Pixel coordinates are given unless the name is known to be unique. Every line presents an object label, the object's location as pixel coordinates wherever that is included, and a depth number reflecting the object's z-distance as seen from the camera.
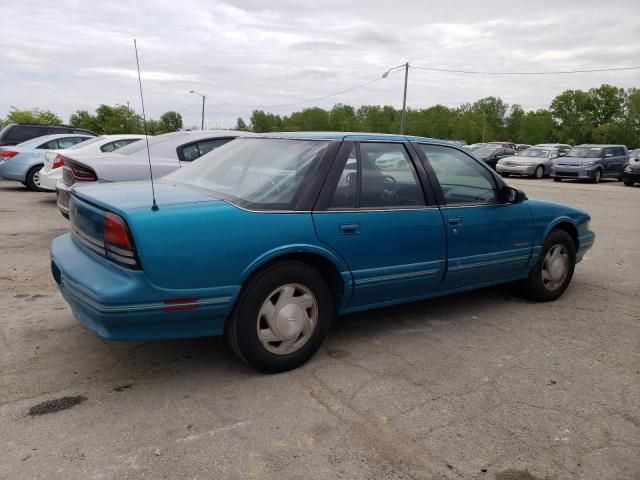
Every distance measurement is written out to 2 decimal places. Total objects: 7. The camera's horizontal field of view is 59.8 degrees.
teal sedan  2.98
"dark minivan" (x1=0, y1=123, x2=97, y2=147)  15.41
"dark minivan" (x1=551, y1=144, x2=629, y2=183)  22.67
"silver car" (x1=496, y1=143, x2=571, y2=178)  25.19
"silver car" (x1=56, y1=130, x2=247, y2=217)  7.05
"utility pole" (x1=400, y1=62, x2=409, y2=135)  46.03
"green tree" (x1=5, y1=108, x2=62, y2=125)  62.06
